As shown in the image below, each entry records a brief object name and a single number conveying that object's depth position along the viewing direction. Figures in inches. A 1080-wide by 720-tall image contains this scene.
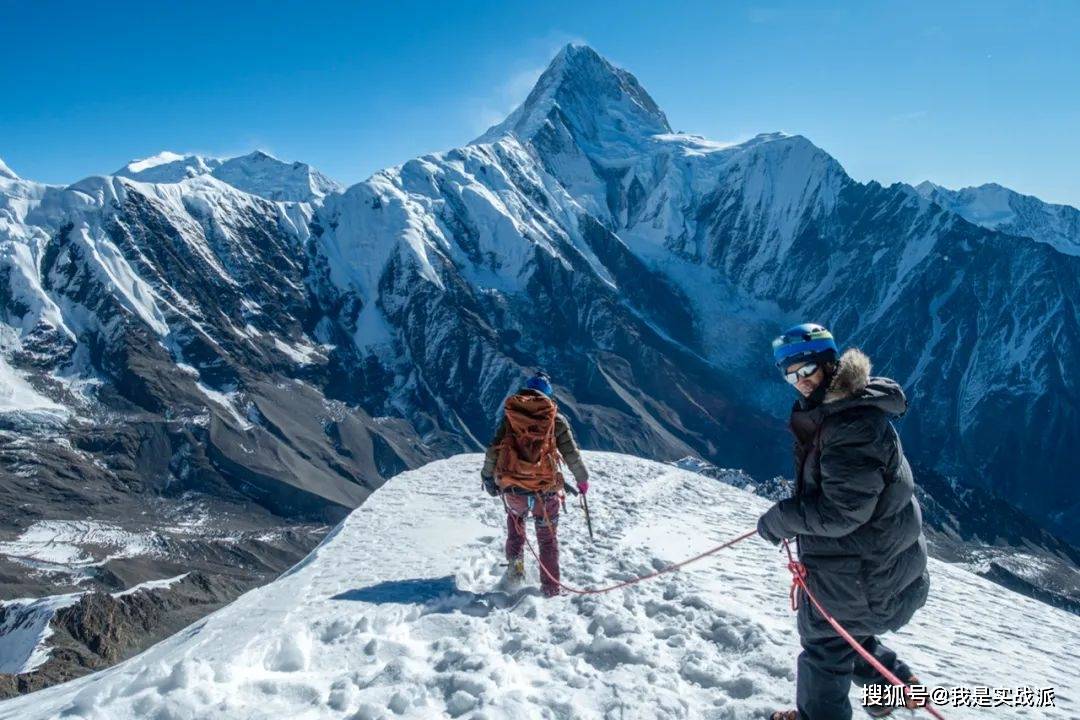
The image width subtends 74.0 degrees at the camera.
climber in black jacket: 222.4
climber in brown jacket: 435.5
